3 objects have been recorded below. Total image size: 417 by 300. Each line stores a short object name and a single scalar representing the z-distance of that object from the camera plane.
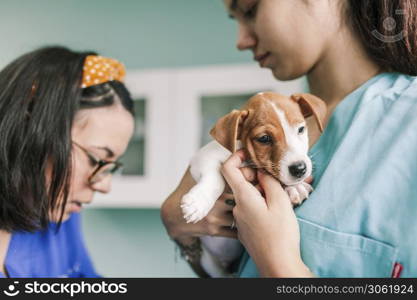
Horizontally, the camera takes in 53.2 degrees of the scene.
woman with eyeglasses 0.96
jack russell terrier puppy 0.60
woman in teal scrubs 0.56
